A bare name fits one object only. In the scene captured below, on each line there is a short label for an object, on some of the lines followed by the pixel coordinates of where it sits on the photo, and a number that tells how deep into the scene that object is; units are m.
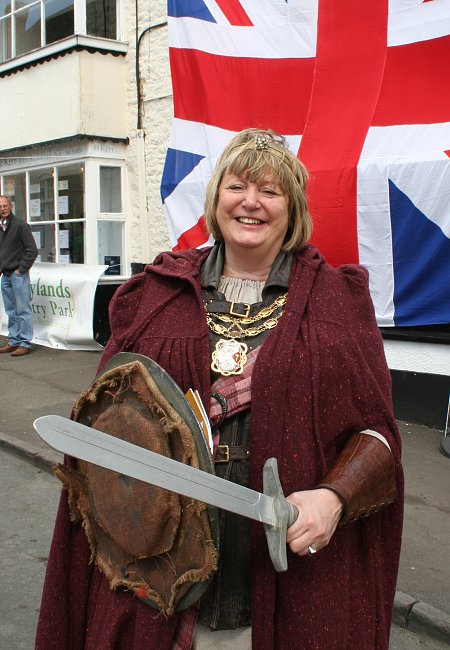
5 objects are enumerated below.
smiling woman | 1.65
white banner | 9.47
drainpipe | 9.53
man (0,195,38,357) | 9.58
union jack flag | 5.50
